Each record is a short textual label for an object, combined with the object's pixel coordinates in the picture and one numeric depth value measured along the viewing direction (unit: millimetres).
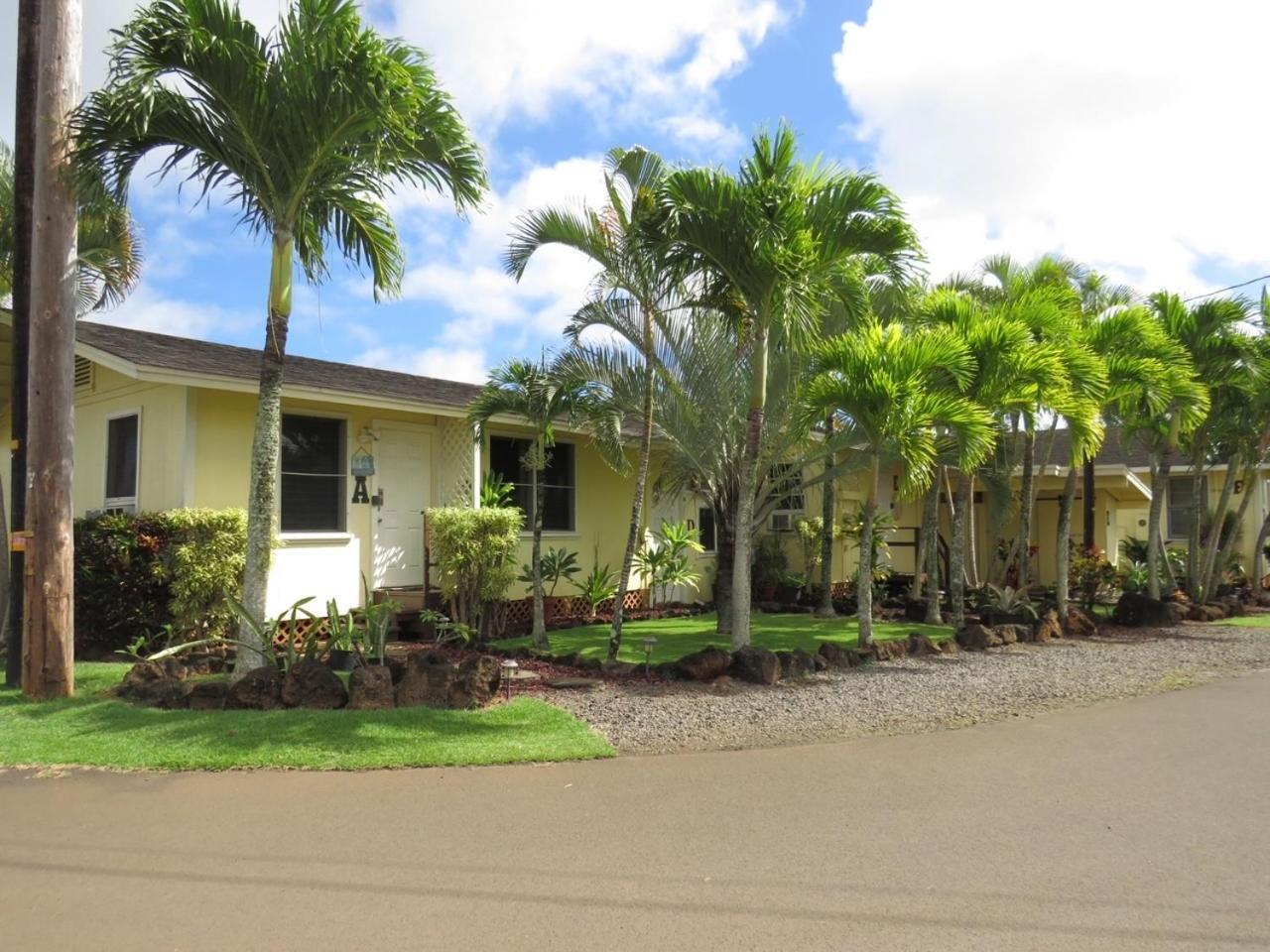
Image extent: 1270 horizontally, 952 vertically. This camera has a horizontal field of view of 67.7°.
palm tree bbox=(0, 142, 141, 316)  12453
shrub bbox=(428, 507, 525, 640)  11914
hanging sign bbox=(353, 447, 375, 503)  12352
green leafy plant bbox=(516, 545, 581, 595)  13828
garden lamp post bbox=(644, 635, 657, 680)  9438
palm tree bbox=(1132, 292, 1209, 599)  14305
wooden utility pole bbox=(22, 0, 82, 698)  8016
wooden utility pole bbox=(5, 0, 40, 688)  8469
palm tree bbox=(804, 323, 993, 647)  10352
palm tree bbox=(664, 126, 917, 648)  9266
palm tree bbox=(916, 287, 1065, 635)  11758
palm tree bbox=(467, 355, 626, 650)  11383
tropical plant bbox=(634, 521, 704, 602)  15203
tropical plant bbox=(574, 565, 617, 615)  14828
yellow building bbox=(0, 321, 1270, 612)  10805
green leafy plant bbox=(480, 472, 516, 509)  13023
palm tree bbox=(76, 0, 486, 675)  7418
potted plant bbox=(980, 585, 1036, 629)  14116
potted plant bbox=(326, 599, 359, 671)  8250
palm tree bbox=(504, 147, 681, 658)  10164
